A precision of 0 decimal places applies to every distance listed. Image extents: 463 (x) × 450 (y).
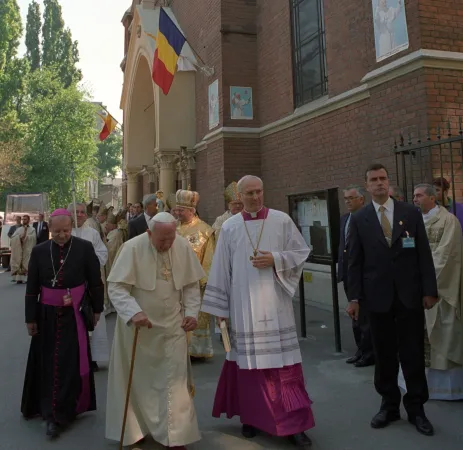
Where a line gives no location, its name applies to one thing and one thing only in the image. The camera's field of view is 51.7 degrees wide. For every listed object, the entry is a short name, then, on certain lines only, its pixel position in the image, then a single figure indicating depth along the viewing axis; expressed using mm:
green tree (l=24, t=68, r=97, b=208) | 32300
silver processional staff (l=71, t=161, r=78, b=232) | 5188
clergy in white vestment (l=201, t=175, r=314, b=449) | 3529
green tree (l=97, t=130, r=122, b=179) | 64312
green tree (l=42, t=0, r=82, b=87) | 44719
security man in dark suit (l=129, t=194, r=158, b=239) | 7738
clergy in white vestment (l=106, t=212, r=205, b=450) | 3428
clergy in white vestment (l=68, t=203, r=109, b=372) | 5438
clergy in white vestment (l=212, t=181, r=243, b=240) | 6926
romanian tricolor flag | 12016
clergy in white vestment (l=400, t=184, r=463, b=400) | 4297
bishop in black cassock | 3986
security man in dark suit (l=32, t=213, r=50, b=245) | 15074
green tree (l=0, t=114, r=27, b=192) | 27719
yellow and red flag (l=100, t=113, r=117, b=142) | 21844
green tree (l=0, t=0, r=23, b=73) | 32562
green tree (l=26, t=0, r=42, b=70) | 44719
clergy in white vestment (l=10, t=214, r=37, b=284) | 14203
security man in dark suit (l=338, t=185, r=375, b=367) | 5348
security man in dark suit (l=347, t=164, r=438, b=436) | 3674
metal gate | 6273
